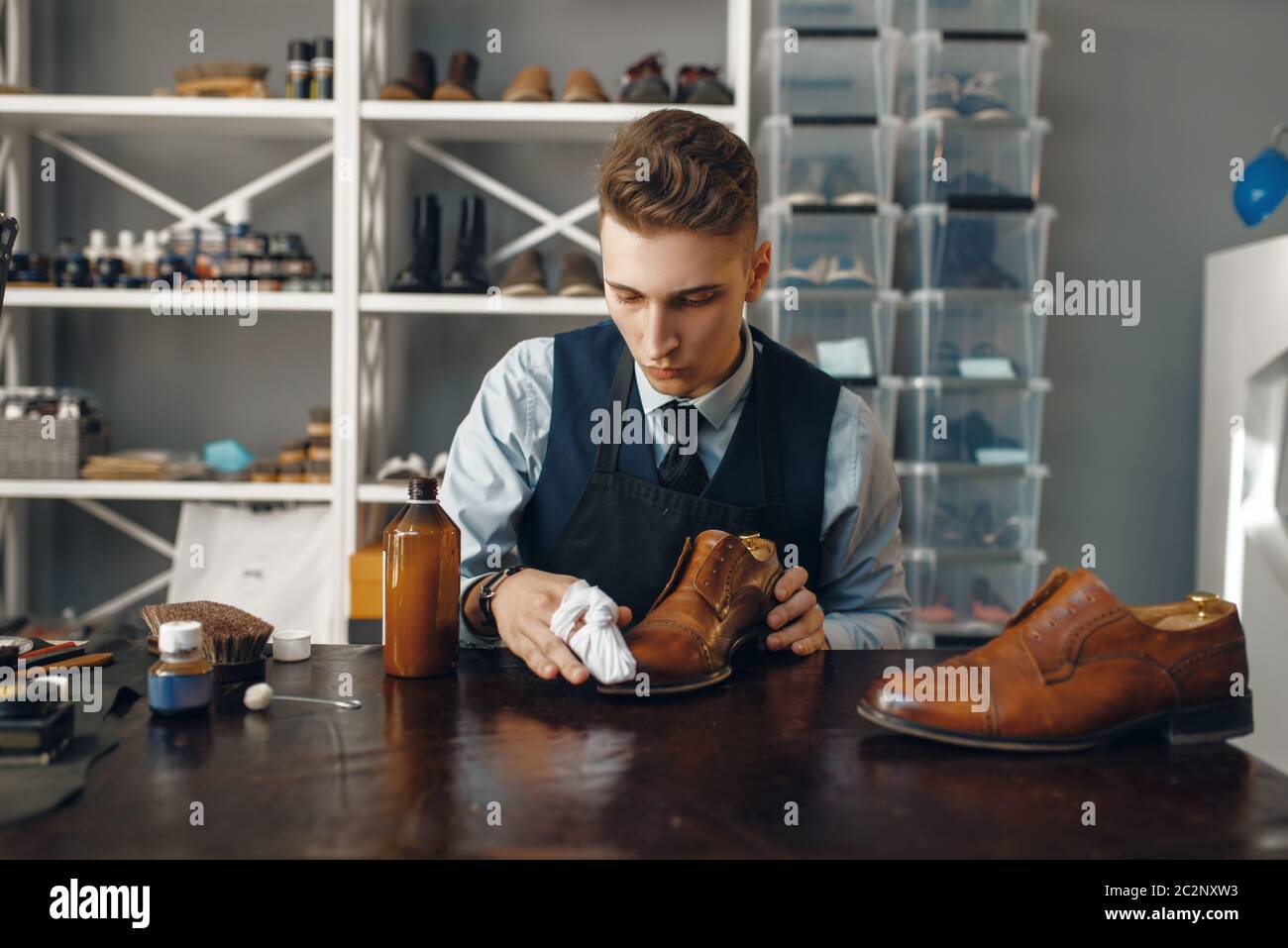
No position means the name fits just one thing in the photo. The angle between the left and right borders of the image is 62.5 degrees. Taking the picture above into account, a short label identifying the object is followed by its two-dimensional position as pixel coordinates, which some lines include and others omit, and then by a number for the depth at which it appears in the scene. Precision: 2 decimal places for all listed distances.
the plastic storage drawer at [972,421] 2.86
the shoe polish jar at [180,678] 0.98
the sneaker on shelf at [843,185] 2.82
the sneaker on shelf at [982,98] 2.83
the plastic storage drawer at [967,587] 2.86
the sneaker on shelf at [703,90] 2.75
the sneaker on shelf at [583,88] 2.79
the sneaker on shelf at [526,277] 2.80
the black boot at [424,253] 2.85
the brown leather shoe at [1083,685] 0.91
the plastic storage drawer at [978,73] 2.82
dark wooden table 0.72
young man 1.41
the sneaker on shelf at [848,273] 2.81
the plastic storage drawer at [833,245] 2.81
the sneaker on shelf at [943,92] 2.83
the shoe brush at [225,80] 2.82
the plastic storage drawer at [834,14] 2.82
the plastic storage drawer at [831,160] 2.83
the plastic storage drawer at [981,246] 2.85
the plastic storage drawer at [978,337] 2.86
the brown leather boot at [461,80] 2.81
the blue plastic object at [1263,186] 2.68
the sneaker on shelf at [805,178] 2.85
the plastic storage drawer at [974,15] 2.84
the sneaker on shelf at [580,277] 2.81
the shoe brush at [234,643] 1.09
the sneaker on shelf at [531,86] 2.80
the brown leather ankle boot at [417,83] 2.79
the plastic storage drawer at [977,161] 2.86
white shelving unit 2.77
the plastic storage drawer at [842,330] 2.85
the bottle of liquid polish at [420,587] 1.12
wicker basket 2.81
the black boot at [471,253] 2.86
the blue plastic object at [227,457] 2.92
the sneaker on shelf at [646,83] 2.78
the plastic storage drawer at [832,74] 2.83
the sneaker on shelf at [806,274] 2.81
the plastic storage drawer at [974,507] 2.87
